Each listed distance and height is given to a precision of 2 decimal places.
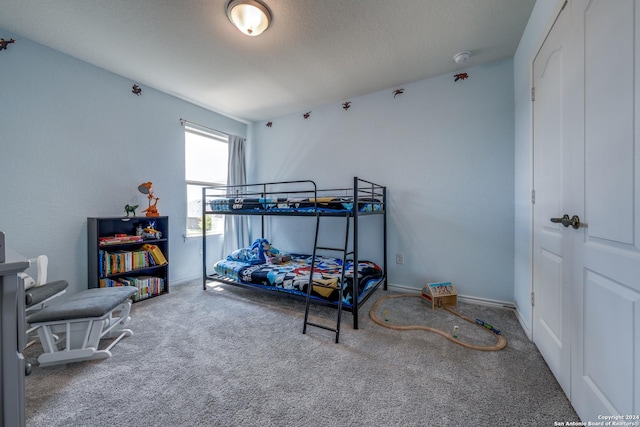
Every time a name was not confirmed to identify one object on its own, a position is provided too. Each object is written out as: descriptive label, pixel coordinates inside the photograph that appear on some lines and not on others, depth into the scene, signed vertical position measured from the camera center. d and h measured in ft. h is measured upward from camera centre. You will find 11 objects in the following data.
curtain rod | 11.12 +4.25
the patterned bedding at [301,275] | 7.50 -2.20
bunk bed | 7.33 -2.11
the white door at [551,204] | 4.53 +0.18
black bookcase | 8.25 -1.49
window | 11.73 +2.30
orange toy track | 5.85 -3.22
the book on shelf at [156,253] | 9.57 -1.58
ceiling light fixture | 5.77 +4.91
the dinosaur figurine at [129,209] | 8.97 +0.16
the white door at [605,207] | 2.91 +0.08
